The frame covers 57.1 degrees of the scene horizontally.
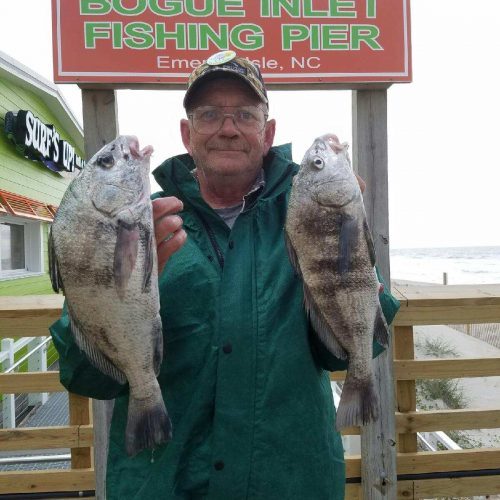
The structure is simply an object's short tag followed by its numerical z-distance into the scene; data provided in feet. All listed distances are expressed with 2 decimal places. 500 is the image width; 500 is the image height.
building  25.39
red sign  8.23
